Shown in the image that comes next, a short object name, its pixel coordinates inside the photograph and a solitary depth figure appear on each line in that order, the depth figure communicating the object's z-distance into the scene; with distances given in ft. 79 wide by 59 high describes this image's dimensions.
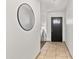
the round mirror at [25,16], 4.40
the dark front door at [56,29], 15.98
